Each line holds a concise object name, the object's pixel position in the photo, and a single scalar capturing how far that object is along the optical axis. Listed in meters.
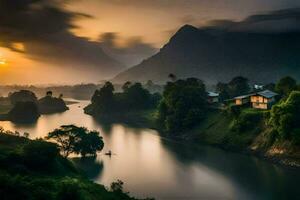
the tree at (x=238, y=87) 141.62
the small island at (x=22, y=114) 160.38
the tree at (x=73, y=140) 78.88
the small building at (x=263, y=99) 101.06
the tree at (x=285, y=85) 110.22
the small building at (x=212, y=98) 130.61
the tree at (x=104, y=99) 175.50
